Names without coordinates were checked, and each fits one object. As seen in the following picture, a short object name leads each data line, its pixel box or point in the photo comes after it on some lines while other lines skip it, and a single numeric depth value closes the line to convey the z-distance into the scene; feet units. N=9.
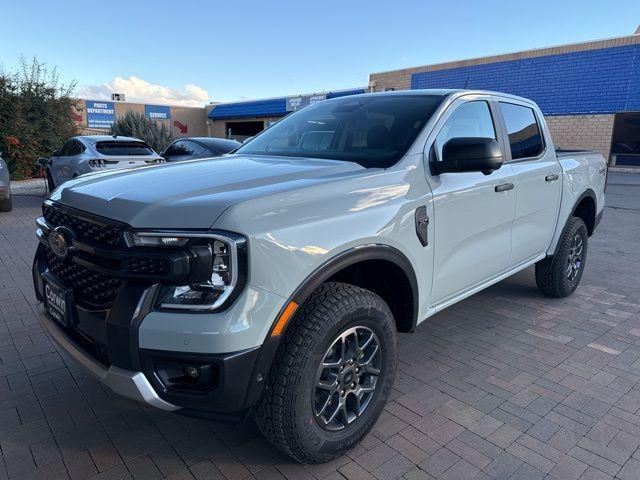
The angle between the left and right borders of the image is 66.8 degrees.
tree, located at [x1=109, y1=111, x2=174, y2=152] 61.31
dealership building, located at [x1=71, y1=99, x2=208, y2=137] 108.37
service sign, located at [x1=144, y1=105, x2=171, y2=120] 116.98
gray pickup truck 6.36
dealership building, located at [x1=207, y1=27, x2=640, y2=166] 57.57
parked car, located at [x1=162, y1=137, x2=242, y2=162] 32.07
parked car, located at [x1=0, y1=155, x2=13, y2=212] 31.07
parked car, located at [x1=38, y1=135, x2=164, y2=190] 33.99
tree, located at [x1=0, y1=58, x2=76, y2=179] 48.91
